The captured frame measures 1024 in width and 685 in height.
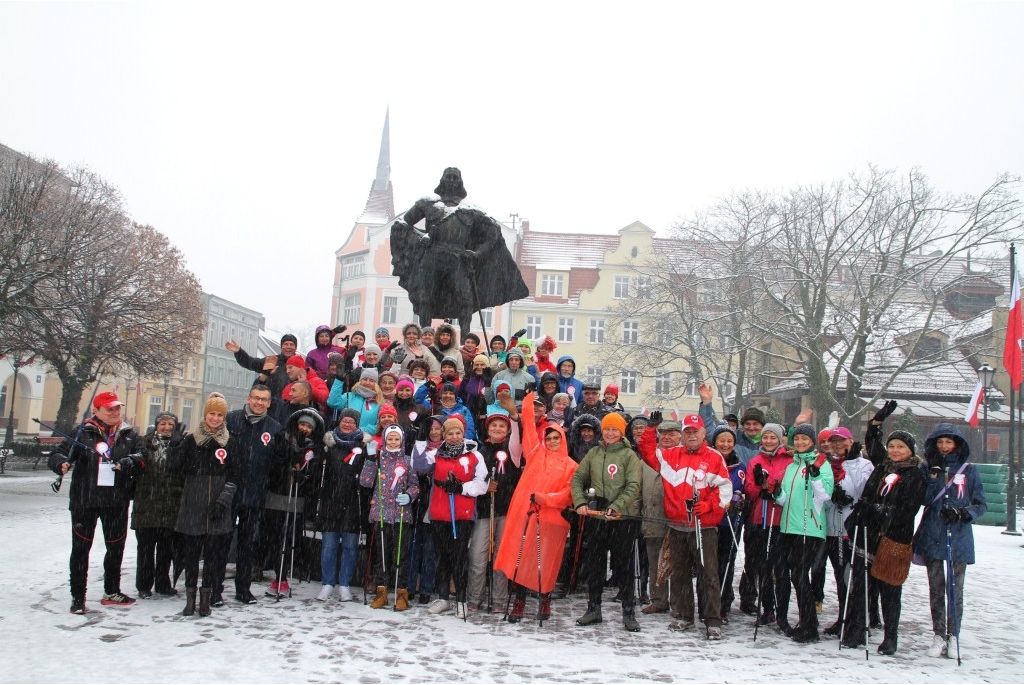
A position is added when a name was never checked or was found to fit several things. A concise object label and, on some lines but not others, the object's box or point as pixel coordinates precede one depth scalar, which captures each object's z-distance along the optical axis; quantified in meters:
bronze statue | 10.91
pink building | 50.00
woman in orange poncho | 7.40
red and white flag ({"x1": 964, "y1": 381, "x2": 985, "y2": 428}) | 20.59
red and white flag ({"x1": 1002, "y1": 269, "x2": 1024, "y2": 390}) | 17.95
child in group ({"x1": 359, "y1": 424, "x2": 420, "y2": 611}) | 7.70
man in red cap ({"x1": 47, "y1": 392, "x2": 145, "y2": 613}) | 7.03
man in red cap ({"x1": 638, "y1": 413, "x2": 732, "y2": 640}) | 7.32
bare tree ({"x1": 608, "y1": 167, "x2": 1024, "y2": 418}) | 28.09
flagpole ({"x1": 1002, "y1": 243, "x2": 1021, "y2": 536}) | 18.45
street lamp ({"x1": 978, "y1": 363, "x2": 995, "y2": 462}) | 21.98
